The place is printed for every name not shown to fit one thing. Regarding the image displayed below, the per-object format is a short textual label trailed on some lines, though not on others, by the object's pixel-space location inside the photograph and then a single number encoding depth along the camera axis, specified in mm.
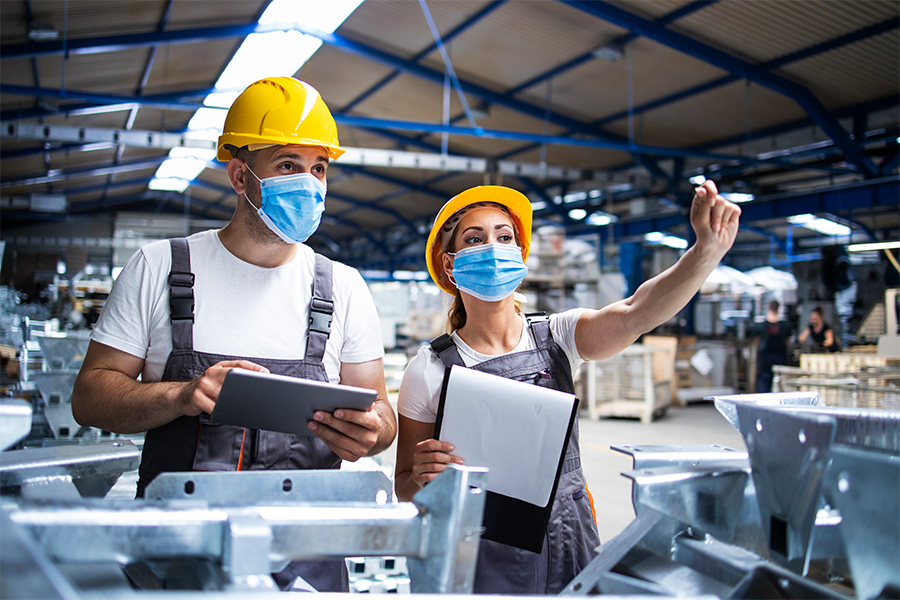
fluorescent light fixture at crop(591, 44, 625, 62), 8934
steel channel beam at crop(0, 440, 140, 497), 1285
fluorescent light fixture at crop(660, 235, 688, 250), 19650
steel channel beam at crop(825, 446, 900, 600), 896
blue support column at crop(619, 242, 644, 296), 13078
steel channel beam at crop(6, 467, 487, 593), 775
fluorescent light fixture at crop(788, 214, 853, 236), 15914
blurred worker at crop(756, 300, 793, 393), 10156
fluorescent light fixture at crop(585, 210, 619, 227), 15704
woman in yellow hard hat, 1640
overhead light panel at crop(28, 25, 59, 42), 7457
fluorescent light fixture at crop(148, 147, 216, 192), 15492
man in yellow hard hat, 1612
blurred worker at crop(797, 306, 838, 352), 9578
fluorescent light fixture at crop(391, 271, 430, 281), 25031
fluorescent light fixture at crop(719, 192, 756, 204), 11359
